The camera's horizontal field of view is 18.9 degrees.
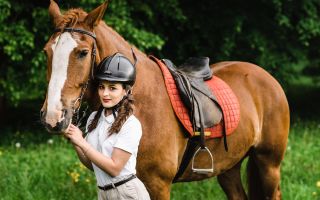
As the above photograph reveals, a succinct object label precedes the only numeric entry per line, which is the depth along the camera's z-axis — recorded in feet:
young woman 17.66
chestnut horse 17.91
